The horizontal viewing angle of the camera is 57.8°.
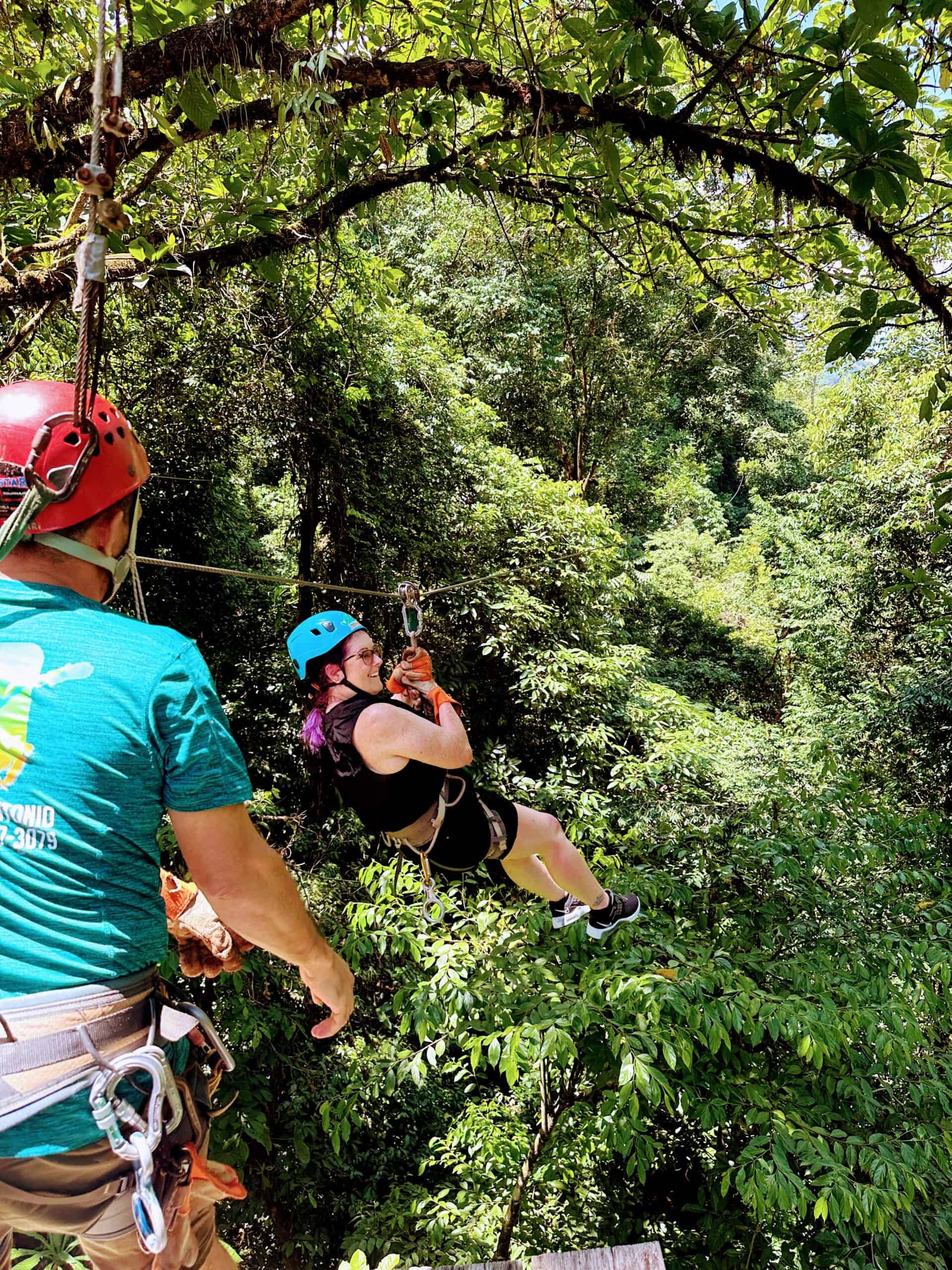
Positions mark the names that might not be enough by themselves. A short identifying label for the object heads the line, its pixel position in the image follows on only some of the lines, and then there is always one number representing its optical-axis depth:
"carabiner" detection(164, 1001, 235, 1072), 1.12
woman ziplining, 2.21
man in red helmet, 0.93
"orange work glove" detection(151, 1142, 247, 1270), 1.11
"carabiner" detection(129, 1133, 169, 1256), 0.96
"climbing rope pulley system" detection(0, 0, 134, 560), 0.96
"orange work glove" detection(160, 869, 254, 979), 1.35
